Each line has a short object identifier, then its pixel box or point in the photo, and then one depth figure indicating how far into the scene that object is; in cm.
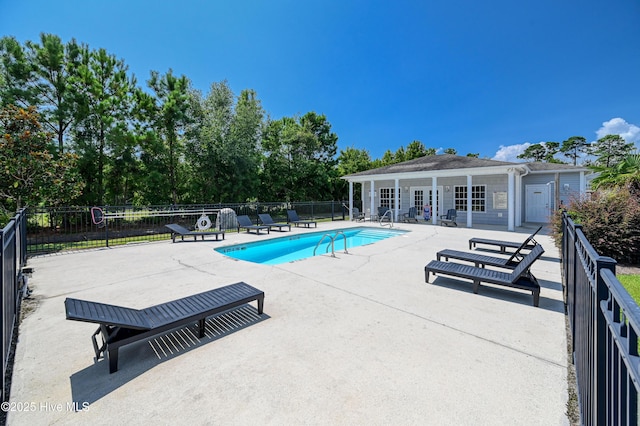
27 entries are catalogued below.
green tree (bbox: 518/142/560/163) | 5762
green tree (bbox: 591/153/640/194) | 914
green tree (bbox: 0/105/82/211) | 942
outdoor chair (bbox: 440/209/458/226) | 1593
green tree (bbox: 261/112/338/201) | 2558
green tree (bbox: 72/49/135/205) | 1530
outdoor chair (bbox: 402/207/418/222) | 1848
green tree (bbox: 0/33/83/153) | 1348
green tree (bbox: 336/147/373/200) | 3030
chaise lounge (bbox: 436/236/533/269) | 600
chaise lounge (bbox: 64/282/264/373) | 278
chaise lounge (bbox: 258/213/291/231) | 1414
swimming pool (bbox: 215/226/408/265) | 967
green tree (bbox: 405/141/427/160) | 3756
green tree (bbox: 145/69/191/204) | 1817
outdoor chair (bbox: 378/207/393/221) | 1934
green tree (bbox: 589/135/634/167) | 4409
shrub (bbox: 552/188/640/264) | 700
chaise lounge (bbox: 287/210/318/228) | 1519
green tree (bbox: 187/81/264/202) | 1966
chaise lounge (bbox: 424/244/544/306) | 453
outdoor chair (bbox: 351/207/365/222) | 1958
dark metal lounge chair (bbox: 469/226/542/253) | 842
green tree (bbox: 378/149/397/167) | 3728
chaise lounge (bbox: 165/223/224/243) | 1098
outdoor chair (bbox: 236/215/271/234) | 1274
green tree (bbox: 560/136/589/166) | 5760
